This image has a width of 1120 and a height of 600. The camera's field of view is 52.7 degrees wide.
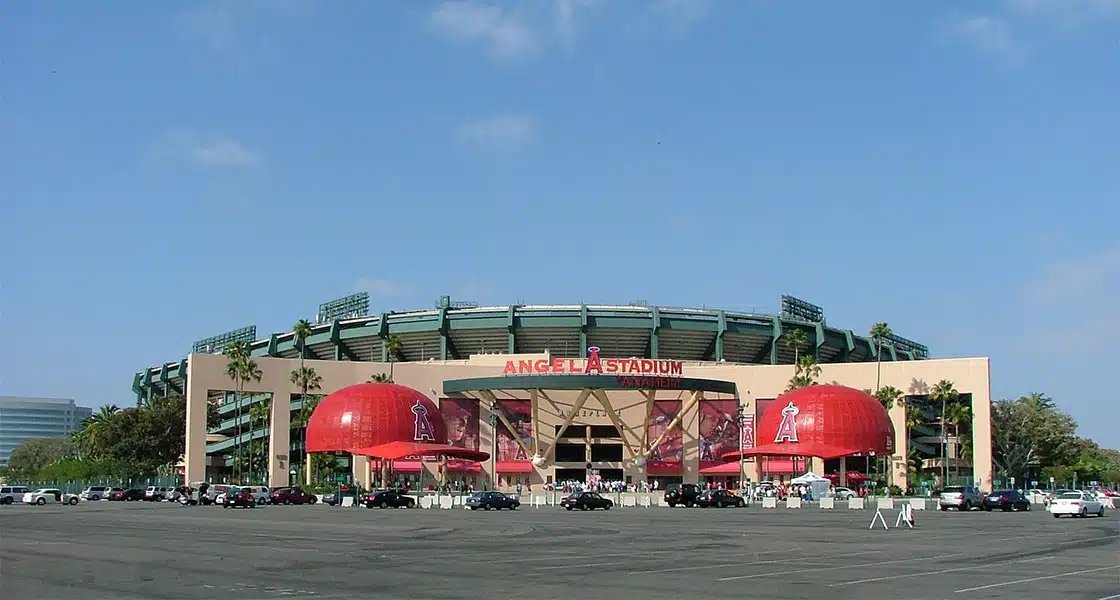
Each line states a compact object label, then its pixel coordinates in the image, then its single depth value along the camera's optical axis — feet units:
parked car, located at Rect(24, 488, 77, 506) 258.98
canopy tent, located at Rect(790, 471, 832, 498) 273.95
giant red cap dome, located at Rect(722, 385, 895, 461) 290.15
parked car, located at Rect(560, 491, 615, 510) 218.38
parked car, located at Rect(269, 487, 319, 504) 254.27
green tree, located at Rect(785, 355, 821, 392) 355.56
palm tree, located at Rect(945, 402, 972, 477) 345.51
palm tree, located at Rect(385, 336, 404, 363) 388.16
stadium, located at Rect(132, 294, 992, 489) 350.02
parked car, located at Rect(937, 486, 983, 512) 221.05
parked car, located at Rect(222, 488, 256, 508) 231.71
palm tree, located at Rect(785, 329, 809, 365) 391.86
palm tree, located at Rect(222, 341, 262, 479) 347.15
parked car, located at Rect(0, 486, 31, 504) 257.87
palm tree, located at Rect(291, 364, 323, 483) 358.37
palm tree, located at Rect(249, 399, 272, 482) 408.10
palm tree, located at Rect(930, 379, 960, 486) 345.51
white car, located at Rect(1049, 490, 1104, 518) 185.68
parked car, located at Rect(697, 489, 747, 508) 240.53
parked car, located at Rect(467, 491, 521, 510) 219.20
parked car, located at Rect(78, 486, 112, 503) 310.04
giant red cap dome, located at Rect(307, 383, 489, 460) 291.38
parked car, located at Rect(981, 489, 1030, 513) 225.15
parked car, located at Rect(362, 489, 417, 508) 230.27
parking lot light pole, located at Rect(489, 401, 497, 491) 343.24
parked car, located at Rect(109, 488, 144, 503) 299.99
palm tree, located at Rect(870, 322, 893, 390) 397.60
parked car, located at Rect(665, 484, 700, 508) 242.99
